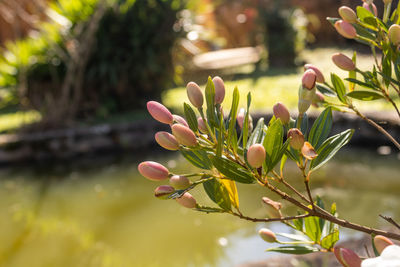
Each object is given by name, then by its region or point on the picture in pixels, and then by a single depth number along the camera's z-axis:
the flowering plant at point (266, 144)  0.47
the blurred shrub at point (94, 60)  4.48
